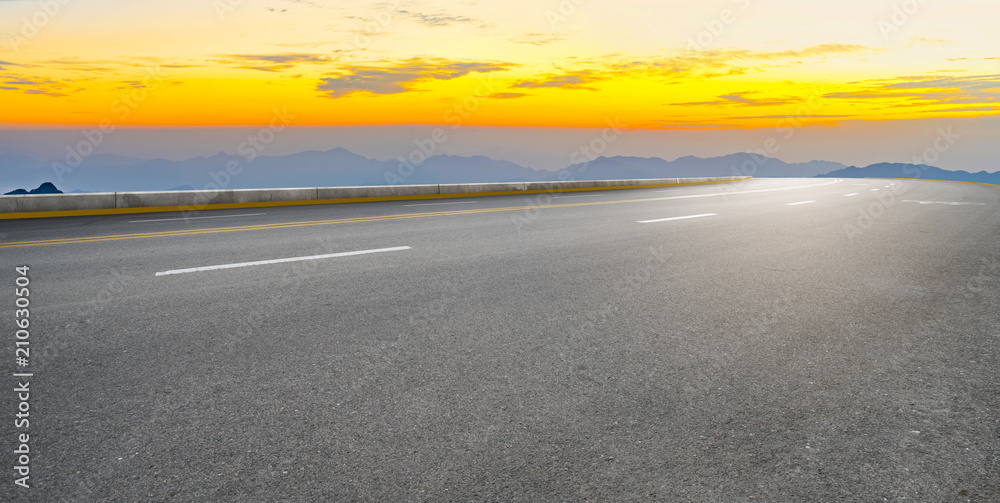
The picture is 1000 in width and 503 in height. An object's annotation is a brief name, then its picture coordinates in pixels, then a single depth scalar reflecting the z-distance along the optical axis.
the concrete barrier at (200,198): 13.60
